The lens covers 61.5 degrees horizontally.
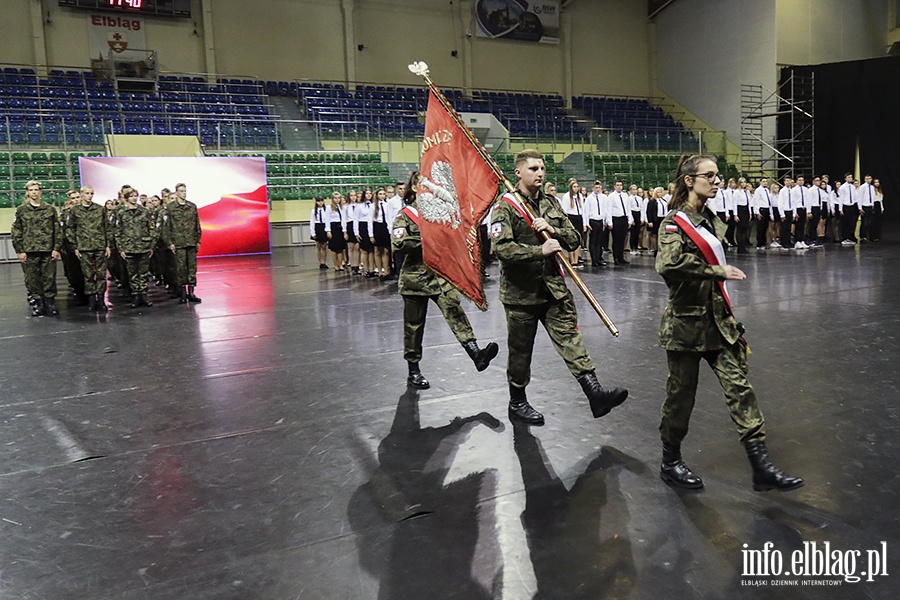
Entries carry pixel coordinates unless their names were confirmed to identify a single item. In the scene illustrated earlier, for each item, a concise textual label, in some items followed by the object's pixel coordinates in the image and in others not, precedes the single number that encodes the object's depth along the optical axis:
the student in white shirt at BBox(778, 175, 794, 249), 18.93
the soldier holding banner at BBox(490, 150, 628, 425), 4.50
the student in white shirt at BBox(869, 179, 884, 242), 20.16
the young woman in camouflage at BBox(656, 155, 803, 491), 3.53
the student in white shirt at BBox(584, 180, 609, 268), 16.09
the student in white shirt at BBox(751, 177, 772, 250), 18.92
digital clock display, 24.06
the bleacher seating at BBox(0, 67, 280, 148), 21.34
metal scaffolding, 26.25
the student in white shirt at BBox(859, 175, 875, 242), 19.94
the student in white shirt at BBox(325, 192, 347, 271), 15.32
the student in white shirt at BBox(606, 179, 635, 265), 16.36
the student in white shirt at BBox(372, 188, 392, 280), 13.45
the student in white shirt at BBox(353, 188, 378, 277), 13.80
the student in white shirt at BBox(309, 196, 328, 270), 16.48
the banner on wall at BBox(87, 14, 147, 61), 25.02
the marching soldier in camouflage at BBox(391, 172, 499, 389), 5.89
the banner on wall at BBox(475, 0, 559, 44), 30.48
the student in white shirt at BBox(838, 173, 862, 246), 20.02
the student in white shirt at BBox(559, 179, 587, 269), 15.77
